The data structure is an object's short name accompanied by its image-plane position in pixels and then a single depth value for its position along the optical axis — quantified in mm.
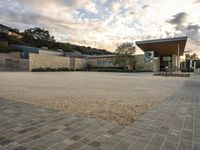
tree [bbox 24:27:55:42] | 61431
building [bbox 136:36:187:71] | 27141
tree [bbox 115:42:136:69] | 35406
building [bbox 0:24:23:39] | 47675
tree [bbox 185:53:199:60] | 64962
